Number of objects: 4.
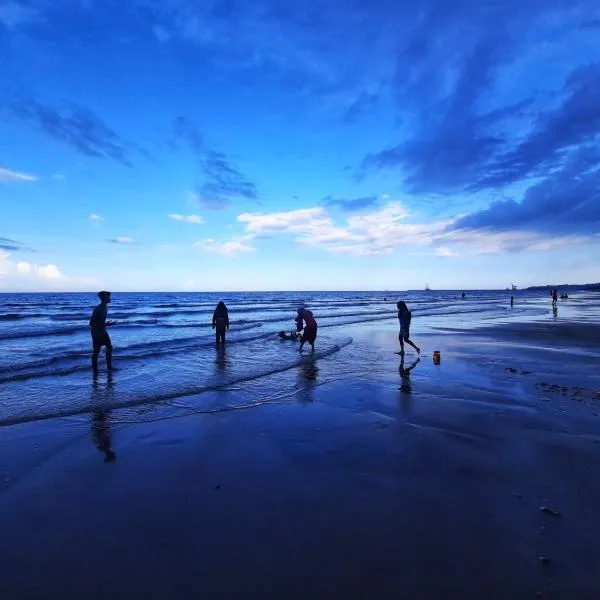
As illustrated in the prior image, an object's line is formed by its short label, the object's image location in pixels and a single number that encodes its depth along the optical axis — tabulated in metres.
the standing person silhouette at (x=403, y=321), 13.66
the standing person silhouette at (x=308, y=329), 15.14
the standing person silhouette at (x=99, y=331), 11.41
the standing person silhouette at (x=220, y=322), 16.53
